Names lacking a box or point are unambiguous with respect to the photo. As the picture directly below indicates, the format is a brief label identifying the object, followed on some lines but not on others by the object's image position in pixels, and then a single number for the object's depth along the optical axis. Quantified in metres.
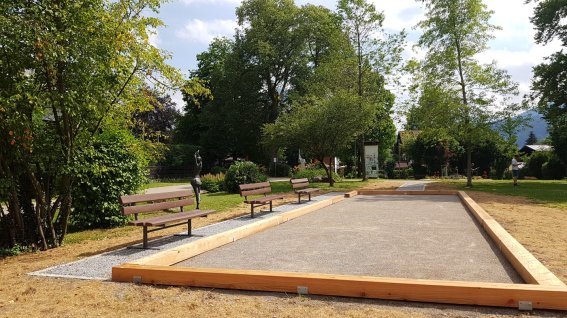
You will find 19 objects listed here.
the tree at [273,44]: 42.34
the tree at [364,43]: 28.09
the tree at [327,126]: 22.39
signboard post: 32.06
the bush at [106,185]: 9.83
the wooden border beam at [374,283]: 4.18
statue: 12.58
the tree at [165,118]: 50.31
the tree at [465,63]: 22.64
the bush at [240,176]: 19.86
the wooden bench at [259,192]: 11.05
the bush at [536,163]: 39.96
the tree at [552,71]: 25.27
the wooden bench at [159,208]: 7.07
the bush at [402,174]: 46.38
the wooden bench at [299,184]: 14.49
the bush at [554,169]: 37.16
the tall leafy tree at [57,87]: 6.60
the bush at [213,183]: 21.23
